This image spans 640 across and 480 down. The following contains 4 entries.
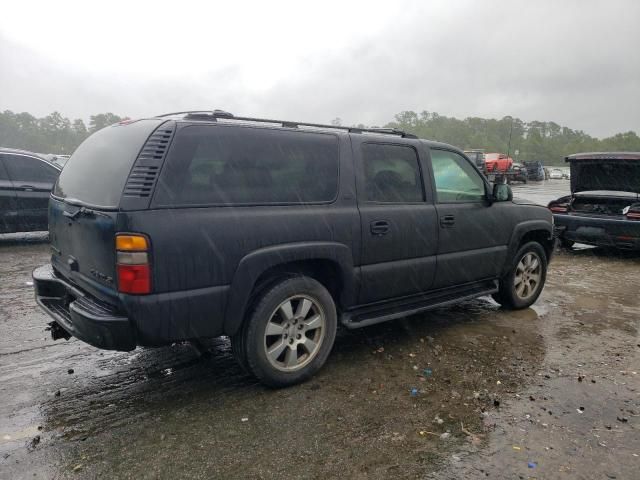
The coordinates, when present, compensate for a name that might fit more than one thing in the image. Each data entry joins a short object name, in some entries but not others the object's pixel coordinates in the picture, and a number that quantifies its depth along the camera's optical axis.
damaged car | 8.05
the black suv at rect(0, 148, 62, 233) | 8.26
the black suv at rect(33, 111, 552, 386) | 2.80
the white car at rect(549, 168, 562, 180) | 49.57
